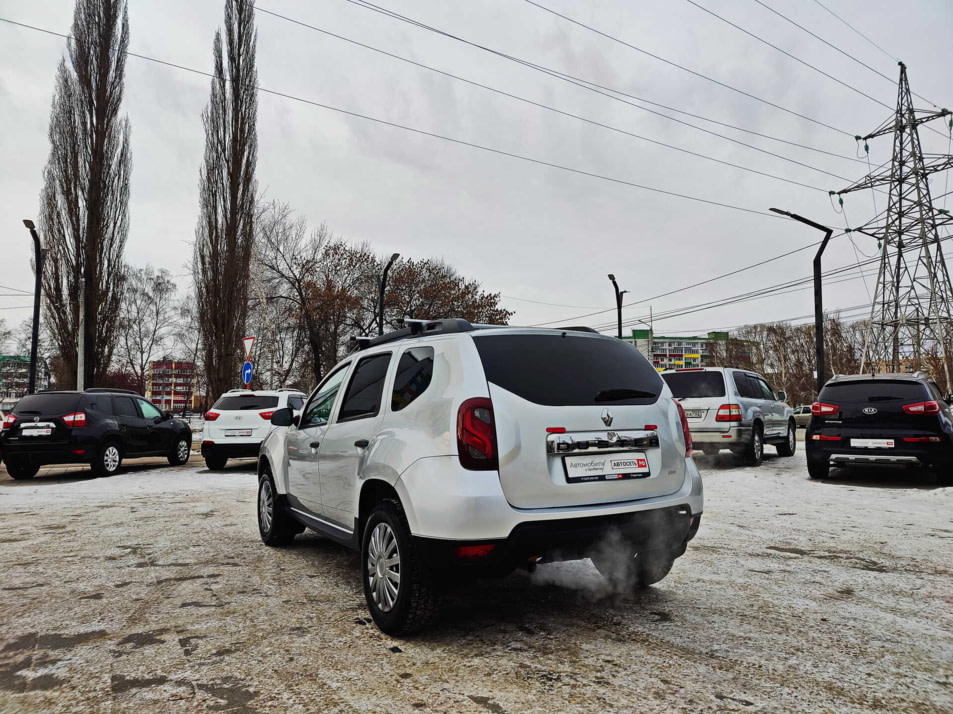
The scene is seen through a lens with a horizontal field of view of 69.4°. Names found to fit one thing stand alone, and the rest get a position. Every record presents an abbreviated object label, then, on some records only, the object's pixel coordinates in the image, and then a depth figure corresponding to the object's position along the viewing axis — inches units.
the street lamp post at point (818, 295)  770.8
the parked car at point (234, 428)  521.0
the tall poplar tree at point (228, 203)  969.5
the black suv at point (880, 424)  380.2
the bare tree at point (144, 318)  2084.2
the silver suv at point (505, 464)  134.6
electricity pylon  1203.9
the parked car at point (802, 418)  1456.9
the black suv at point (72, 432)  465.7
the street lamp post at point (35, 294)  945.5
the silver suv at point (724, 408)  485.1
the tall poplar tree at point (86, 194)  990.4
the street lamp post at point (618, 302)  1275.8
